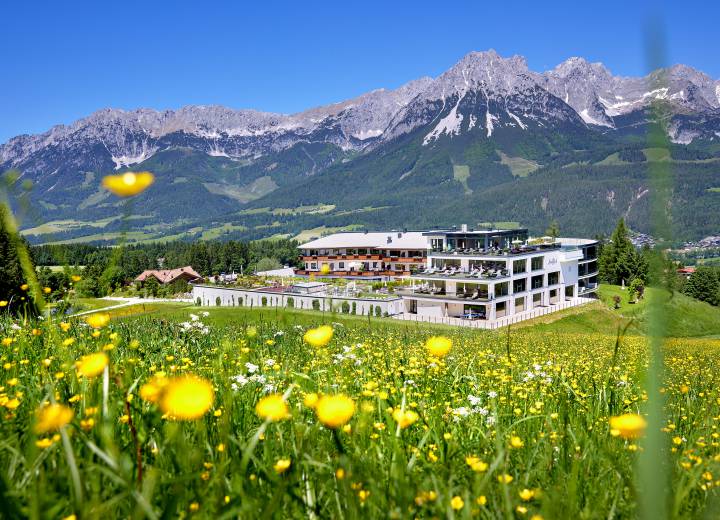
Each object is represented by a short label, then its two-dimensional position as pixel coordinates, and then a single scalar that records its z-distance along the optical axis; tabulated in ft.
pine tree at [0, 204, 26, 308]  123.54
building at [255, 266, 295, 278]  291.50
